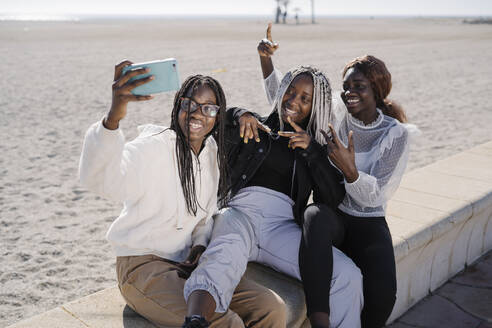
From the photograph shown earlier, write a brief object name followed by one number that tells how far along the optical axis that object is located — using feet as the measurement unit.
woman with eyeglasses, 7.91
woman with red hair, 9.29
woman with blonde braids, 9.42
